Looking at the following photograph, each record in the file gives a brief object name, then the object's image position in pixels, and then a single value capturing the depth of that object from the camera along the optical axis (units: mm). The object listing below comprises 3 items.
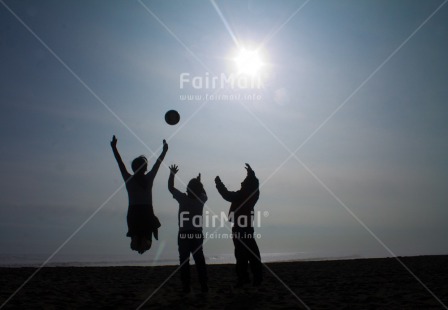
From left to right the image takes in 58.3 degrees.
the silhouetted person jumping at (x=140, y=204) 5773
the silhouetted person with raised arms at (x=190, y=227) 7035
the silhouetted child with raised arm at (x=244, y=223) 7848
